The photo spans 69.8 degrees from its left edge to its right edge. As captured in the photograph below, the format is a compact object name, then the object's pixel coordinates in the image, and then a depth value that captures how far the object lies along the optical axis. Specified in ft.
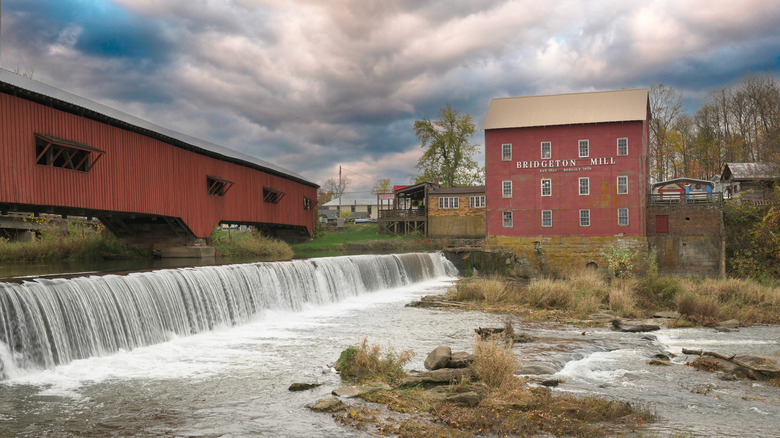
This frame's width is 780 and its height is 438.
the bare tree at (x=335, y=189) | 370.43
